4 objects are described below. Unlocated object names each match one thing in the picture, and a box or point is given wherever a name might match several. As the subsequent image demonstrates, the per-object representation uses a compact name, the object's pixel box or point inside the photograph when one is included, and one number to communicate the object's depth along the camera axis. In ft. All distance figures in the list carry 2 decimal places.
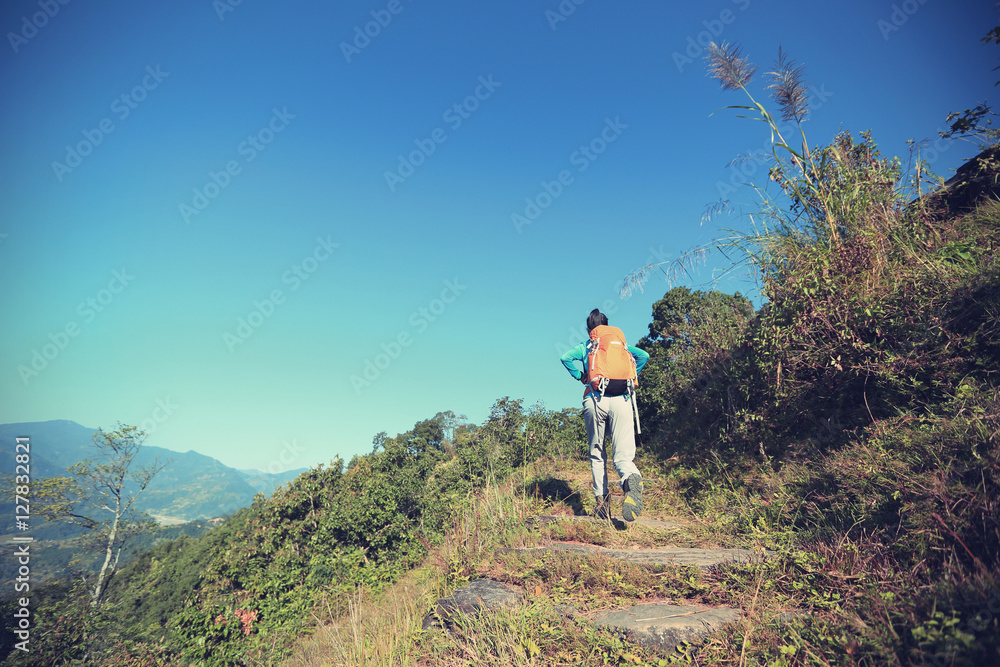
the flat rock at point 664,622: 8.05
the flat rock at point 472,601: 10.42
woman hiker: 15.70
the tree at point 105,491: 82.53
